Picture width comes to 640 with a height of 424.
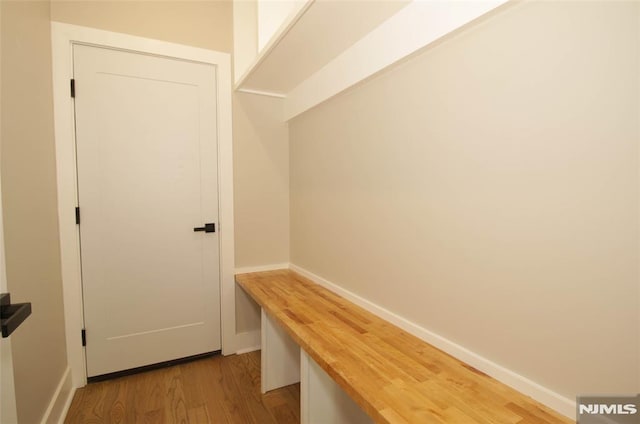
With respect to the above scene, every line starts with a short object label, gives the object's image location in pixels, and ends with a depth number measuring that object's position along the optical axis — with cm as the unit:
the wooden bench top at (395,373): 94
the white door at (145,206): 207
